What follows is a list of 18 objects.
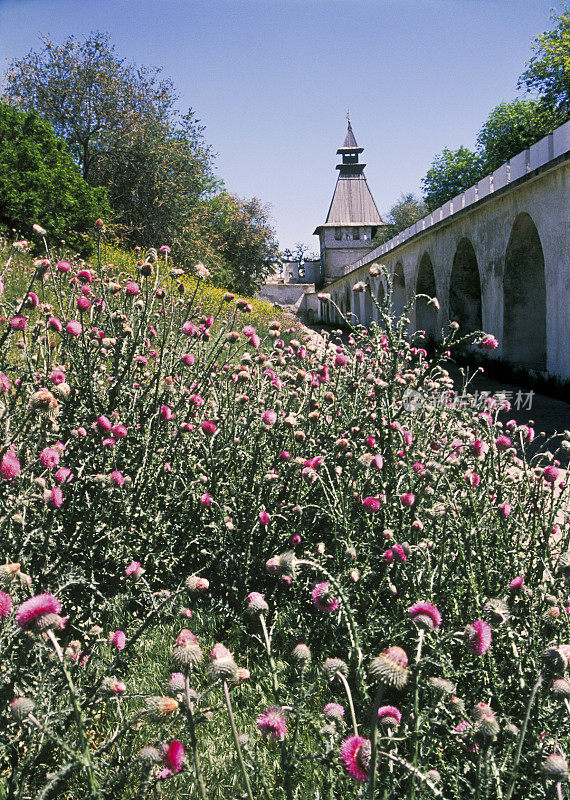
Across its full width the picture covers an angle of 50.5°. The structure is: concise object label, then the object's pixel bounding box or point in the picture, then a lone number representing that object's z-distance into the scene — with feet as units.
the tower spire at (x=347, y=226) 162.30
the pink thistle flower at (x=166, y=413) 7.20
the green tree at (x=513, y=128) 94.94
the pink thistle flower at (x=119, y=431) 6.57
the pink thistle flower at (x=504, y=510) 6.41
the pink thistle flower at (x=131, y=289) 7.46
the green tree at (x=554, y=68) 83.21
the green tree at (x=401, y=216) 180.14
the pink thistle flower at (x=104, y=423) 6.53
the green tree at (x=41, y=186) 44.21
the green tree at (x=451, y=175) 120.98
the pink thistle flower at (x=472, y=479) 6.75
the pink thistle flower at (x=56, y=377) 5.77
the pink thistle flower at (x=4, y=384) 5.25
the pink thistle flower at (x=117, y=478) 6.32
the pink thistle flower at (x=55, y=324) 7.45
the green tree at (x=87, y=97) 68.74
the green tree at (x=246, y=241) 105.03
